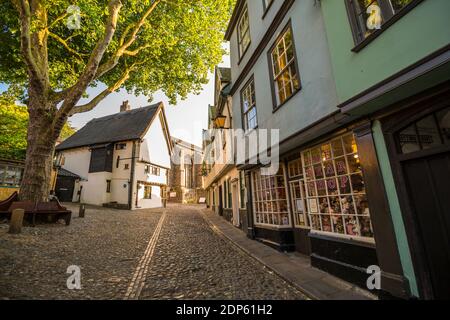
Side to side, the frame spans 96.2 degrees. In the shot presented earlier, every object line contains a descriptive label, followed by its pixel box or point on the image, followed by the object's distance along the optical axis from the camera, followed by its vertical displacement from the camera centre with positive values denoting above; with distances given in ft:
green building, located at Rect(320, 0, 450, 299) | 8.47 +3.57
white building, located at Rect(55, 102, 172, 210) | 70.95 +16.59
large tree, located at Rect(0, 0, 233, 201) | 25.46 +27.14
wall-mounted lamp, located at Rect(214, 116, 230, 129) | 32.86 +13.42
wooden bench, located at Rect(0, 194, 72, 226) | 24.40 +0.33
